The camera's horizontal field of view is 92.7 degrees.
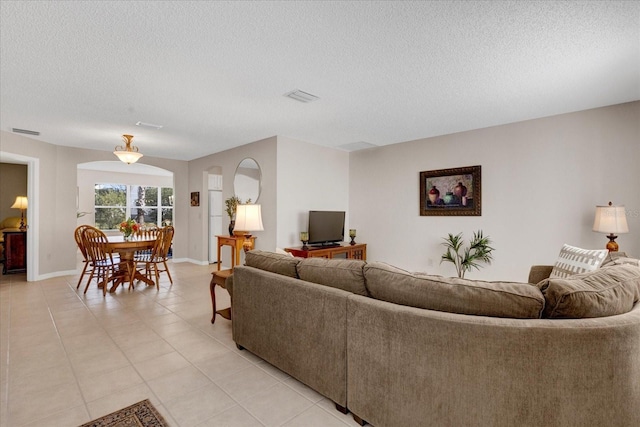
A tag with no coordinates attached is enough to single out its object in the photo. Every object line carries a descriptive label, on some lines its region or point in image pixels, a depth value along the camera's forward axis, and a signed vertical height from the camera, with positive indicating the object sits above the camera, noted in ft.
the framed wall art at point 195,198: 23.06 +1.12
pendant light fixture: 15.35 +3.02
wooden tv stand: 15.49 -2.06
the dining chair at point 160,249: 15.90 -1.92
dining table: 15.17 -2.04
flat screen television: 16.97 -0.83
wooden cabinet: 18.95 -2.47
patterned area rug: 5.65 -3.92
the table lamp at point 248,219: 13.45 -0.27
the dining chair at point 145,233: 17.27 -1.22
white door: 23.17 -0.60
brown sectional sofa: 3.99 -2.05
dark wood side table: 9.97 -2.35
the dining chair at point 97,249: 14.84 -1.80
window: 30.50 +0.88
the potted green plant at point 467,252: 14.51 -1.91
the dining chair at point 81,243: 15.48 -1.57
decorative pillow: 7.43 -1.21
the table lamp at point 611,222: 10.25 -0.27
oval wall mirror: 18.01 +1.97
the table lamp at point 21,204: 20.66 +0.52
